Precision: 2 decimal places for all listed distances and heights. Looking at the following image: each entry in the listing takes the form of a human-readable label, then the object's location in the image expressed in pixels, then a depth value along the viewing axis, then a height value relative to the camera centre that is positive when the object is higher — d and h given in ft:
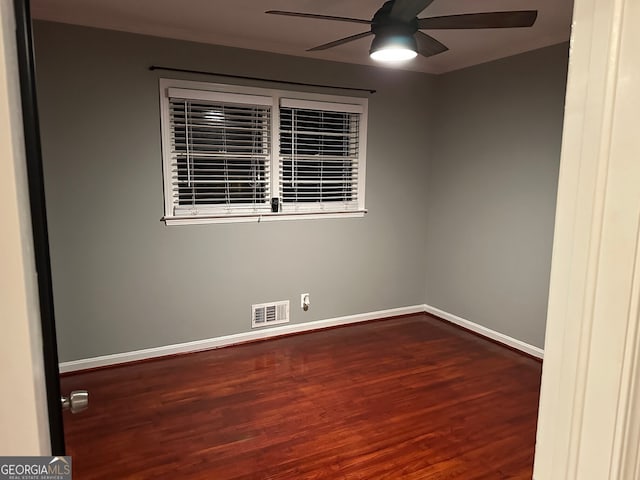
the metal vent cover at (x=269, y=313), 12.96 -3.92
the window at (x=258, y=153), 11.33 +0.73
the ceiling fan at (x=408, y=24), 7.15 +2.68
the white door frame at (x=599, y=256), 1.98 -0.34
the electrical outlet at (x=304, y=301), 13.58 -3.66
